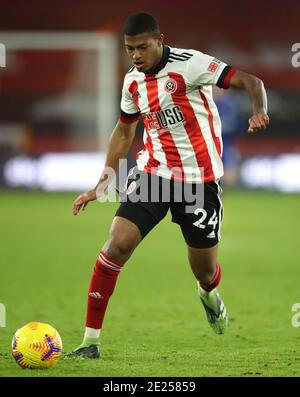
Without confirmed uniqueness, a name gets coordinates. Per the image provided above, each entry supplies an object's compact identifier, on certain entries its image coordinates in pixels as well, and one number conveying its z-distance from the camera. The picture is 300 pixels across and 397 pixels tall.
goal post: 41.31
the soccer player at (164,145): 11.09
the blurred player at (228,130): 31.19
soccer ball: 10.23
